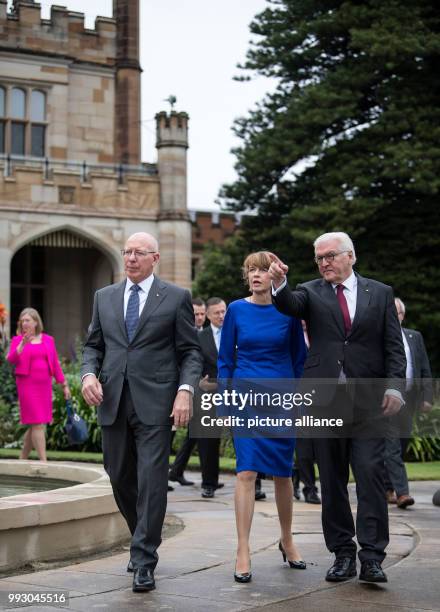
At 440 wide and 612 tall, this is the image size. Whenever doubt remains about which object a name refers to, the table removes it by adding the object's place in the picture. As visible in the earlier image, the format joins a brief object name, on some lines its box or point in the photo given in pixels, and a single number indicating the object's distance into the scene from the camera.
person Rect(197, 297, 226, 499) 10.63
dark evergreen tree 23.97
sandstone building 26.53
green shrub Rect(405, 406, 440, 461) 16.03
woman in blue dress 6.16
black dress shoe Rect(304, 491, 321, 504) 9.96
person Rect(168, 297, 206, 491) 11.54
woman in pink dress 12.34
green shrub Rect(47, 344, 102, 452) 16.91
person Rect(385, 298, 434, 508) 9.74
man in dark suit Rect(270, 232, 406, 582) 6.00
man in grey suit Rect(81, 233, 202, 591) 5.93
